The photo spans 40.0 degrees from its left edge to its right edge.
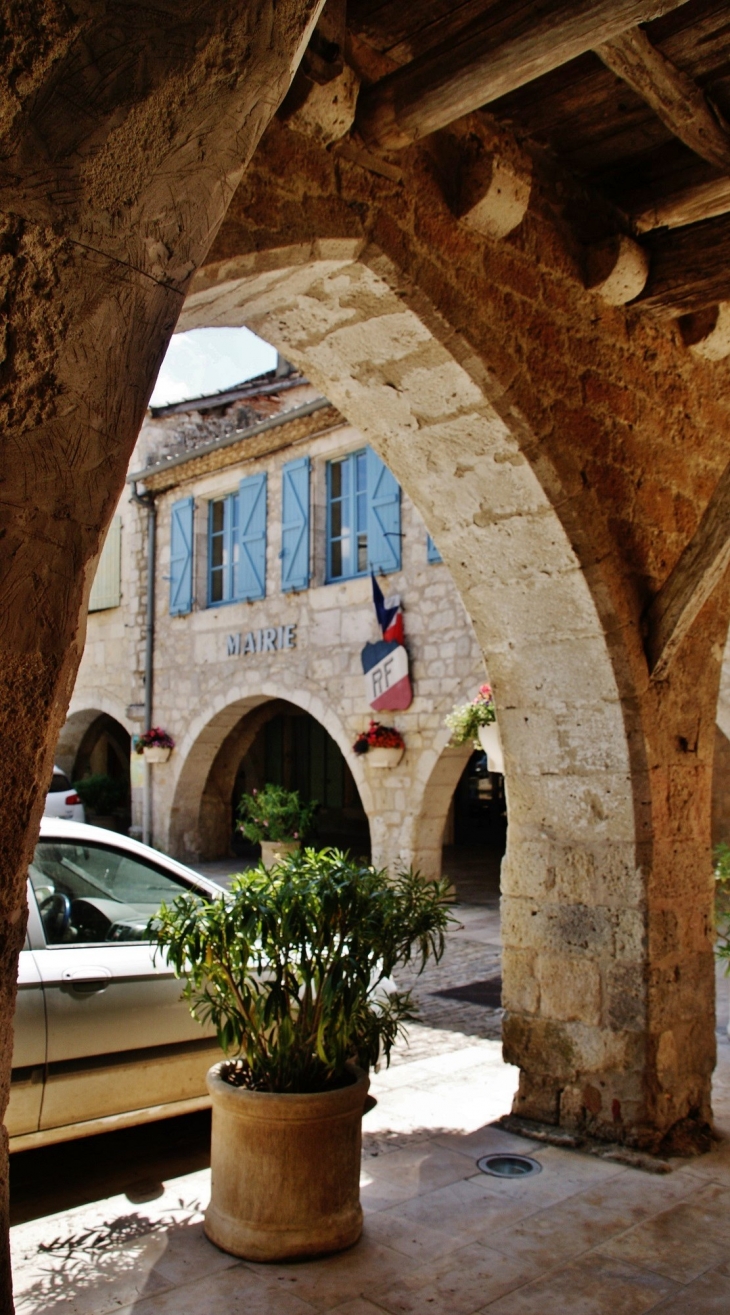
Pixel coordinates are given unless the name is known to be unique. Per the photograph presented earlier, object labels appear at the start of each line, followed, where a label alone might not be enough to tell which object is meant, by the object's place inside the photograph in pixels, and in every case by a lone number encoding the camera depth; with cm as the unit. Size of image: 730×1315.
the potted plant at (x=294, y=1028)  248
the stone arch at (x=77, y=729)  1321
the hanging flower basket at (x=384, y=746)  890
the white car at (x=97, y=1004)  293
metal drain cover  307
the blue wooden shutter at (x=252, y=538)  1073
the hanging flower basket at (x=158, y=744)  1177
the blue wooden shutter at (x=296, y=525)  1008
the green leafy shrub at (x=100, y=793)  1306
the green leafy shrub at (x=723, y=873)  431
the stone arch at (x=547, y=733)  304
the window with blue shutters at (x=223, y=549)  1128
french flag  901
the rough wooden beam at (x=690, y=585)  322
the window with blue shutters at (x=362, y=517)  914
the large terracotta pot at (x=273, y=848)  1000
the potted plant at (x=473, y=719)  609
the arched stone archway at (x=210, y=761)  1134
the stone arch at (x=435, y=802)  877
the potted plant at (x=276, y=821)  1006
